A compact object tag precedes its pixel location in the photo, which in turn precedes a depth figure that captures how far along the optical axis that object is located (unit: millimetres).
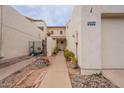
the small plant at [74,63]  4552
